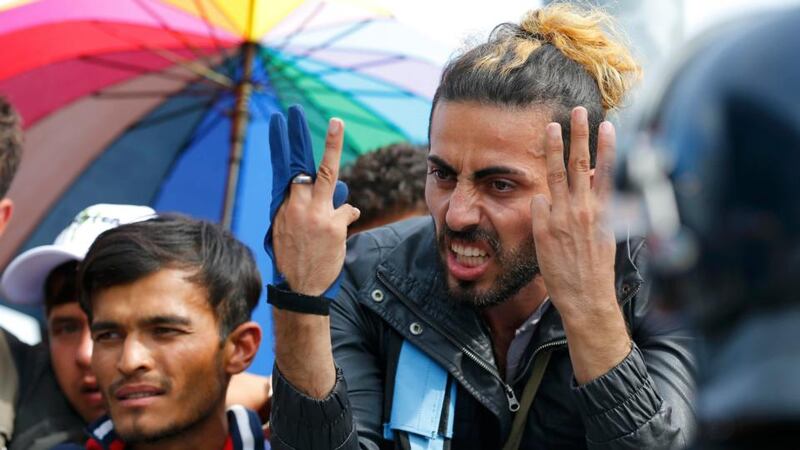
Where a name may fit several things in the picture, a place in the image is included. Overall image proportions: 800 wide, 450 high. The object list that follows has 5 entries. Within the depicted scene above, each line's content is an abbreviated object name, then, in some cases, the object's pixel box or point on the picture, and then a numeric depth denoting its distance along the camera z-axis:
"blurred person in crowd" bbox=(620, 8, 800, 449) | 0.80
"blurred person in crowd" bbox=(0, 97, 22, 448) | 3.45
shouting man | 2.51
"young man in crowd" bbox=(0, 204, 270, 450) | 3.49
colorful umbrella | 4.66
